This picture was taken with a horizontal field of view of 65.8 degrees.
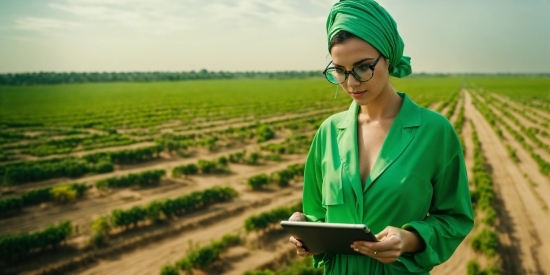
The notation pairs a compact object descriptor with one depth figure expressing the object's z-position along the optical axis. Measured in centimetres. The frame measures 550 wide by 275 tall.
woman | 162
